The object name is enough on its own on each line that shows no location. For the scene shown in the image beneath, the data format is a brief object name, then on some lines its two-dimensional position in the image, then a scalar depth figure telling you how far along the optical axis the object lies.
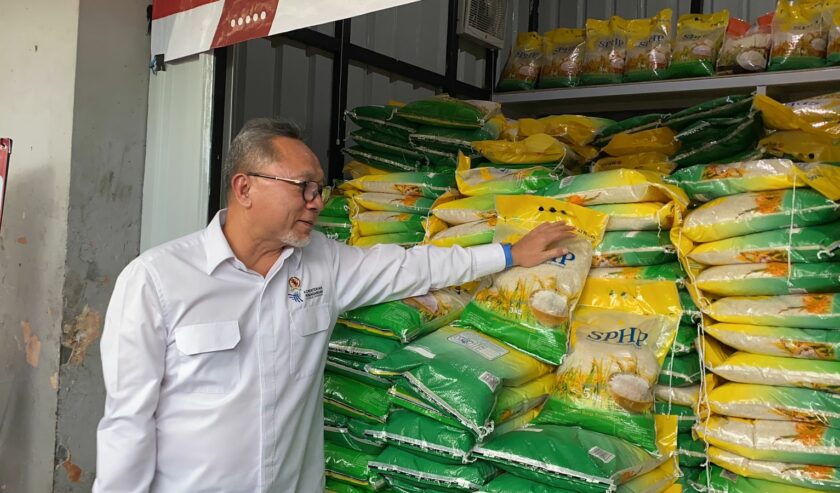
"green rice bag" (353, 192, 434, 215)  2.34
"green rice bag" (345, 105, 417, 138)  2.72
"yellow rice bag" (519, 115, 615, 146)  2.72
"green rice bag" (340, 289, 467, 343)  1.83
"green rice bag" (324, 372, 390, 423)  1.80
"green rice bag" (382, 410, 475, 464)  1.57
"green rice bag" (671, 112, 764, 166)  2.20
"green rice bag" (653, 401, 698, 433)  1.65
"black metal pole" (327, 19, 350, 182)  3.03
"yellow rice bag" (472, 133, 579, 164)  2.32
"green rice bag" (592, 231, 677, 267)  1.80
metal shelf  2.99
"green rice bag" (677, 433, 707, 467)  1.64
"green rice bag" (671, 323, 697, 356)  1.67
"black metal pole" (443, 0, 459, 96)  3.67
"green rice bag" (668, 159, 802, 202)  1.66
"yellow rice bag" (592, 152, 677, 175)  2.42
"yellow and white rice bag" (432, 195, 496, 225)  2.10
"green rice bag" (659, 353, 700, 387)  1.66
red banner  1.54
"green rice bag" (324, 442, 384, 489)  1.84
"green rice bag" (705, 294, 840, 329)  1.55
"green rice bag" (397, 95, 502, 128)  2.62
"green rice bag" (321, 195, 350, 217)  2.50
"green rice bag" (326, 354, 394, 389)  1.86
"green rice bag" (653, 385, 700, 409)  1.66
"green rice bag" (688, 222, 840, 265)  1.59
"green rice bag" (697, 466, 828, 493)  1.52
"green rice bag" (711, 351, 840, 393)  1.52
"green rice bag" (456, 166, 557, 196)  2.08
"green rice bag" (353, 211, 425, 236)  2.34
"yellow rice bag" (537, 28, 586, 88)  3.67
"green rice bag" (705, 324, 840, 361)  1.53
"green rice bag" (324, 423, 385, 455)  1.81
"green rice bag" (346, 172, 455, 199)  2.33
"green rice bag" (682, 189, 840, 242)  1.61
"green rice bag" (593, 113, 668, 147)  2.55
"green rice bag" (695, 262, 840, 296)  1.58
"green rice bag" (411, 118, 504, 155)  2.62
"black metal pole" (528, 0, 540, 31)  4.16
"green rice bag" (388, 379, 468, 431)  1.61
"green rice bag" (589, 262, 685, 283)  1.79
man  1.42
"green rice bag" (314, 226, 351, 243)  2.45
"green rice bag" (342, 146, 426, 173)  2.74
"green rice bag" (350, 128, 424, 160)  2.73
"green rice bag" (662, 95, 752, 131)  2.19
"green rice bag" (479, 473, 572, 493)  1.49
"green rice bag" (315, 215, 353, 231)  2.47
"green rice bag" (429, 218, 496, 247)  2.05
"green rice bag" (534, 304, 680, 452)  1.58
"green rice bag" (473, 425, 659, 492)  1.43
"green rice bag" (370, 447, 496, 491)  1.57
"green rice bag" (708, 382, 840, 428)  1.50
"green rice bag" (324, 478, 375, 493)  1.88
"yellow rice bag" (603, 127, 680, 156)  2.51
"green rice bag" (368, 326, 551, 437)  1.55
